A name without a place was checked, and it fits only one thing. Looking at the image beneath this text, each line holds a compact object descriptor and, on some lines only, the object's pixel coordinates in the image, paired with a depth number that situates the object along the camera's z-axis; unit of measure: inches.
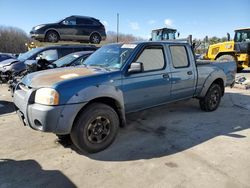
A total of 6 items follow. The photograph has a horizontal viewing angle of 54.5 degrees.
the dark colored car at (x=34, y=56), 380.4
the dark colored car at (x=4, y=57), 629.8
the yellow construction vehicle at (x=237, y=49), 557.0
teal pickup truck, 137.3
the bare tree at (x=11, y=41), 2329.0
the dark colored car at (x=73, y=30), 549.8
